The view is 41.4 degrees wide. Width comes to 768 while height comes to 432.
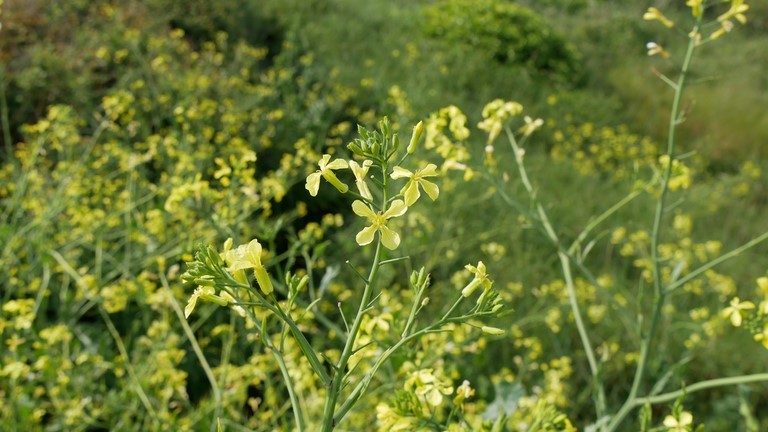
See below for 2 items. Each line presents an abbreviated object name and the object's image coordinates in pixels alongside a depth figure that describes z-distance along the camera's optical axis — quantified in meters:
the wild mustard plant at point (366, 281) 0.37
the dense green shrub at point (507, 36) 3.03
